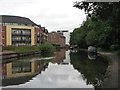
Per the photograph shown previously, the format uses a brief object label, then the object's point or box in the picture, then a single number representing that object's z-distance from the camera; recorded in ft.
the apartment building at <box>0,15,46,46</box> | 143.45
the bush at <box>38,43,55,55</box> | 116.41
